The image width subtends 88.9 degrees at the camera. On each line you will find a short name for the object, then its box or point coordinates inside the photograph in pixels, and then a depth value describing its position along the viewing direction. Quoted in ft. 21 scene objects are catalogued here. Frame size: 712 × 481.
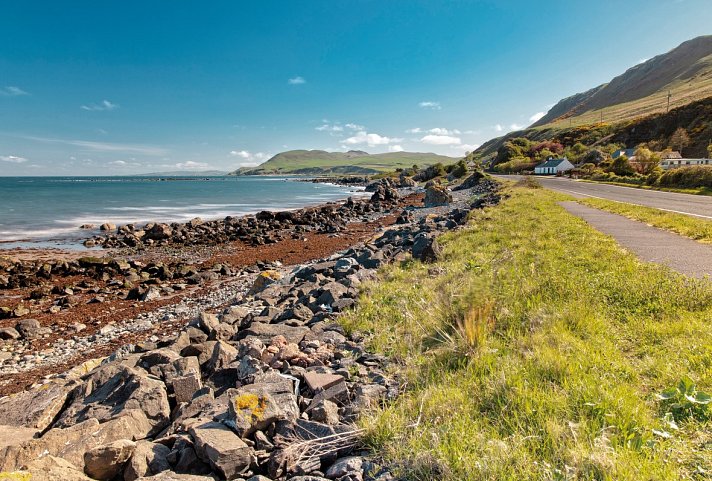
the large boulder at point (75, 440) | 9.80
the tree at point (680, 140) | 241.65
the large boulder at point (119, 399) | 13.28
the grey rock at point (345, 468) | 9.49
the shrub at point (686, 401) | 9.95
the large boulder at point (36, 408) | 14.08
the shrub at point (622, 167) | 163.02
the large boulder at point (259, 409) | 10.75
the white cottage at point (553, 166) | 262.67
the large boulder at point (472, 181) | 193.47
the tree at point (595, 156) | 245.04
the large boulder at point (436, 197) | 127.24
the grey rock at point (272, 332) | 20.26
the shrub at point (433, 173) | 302.25
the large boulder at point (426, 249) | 34.68
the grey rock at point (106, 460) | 9.68
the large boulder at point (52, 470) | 8.61
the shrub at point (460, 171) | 266.77
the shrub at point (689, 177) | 92.58
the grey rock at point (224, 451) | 9.52
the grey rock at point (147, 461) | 9.59
